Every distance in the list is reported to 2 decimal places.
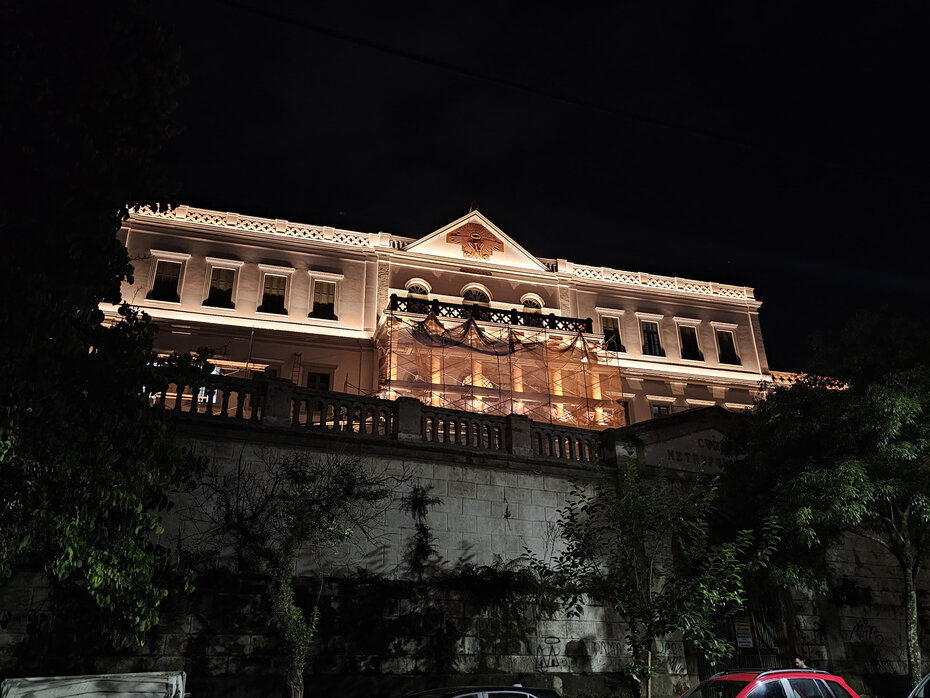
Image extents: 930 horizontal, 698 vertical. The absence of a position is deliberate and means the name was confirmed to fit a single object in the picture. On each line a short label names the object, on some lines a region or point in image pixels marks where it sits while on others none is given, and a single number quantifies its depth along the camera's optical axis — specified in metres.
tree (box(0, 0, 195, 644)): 7.93
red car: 8.80
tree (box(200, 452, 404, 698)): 9.84
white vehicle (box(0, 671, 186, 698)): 7.38
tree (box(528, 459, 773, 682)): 10.06
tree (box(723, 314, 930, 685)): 12.68
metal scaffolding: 26.53
